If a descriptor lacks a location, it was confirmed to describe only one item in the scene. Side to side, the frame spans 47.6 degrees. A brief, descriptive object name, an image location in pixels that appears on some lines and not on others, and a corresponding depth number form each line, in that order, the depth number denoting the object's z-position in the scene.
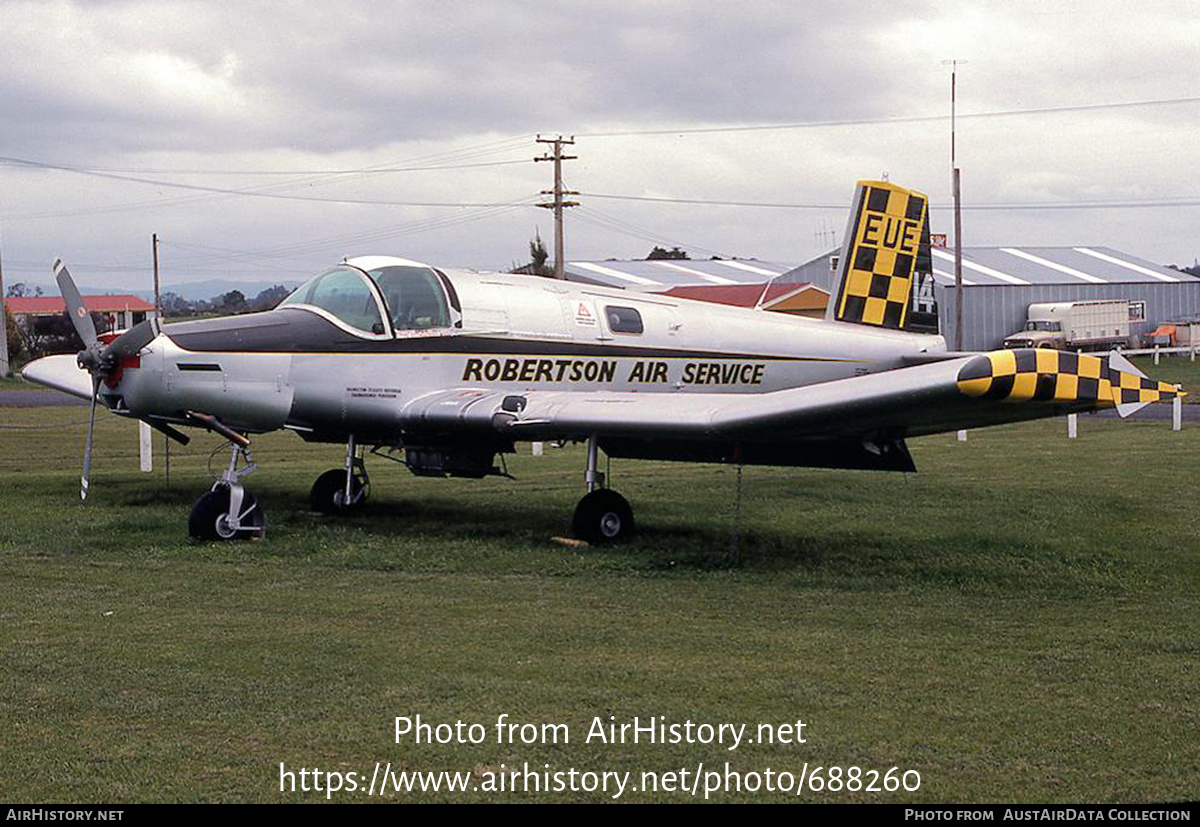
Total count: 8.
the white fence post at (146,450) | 19.31
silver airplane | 12.46
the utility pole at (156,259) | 66.16
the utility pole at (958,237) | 50.83
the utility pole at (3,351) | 53.43
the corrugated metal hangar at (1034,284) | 72.69
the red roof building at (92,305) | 94.00
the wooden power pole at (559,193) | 49.56
